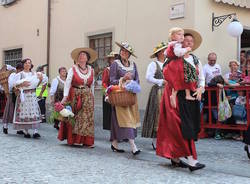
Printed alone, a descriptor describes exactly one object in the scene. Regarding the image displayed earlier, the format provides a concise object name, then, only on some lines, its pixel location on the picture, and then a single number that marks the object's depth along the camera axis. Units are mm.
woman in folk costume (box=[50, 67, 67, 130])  10141
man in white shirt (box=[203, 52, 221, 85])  9023
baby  5180
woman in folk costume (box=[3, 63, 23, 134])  9614
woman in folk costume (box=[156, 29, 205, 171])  5250
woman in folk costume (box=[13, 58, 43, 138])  8703
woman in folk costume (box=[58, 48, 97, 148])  7387
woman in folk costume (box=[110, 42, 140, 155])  6695
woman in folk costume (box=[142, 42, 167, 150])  6990
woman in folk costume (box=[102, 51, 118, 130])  8522
